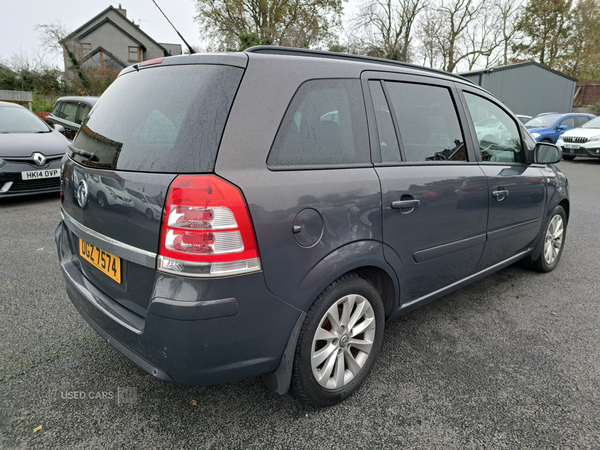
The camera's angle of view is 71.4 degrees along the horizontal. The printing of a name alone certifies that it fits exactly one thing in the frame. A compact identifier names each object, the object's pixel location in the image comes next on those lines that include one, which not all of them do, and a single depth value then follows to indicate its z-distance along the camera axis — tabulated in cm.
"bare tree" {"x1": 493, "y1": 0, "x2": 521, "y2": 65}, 3406
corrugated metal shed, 2369
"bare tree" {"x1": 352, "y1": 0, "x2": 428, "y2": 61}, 3425
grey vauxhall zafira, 163
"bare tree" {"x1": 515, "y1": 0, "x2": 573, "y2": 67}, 3391
